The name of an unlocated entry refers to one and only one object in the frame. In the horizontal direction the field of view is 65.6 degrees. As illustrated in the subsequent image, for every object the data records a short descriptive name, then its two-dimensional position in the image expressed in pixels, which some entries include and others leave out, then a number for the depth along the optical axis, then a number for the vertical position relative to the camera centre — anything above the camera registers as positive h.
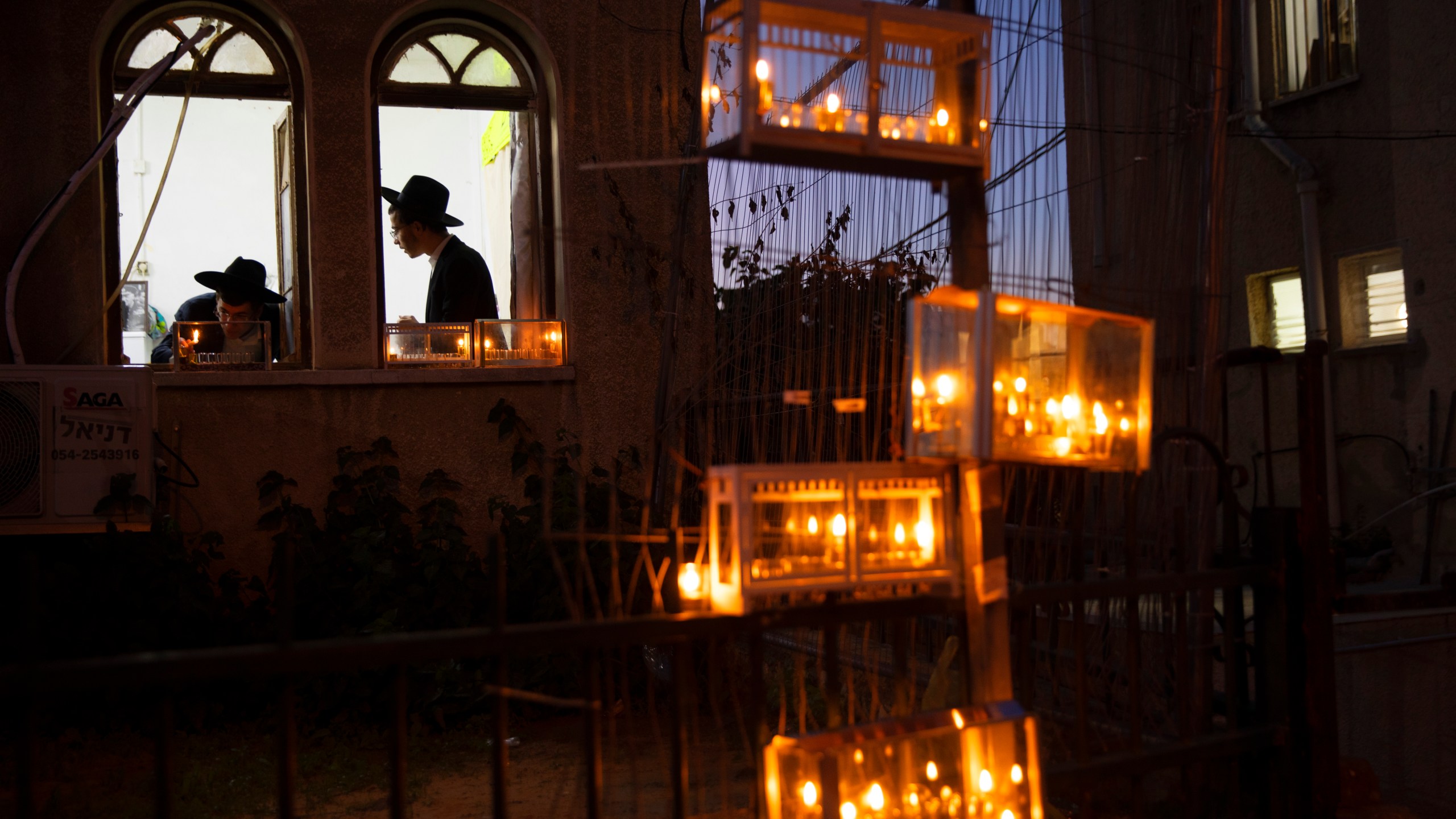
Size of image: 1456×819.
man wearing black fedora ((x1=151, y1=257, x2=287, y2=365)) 6.42 +0.86
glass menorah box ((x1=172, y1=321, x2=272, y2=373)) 6.38 +0.63
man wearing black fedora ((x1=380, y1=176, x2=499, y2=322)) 6.62 +1.20
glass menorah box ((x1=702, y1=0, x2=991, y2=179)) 2.22 +0.73
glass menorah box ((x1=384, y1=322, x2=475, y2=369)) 6.59 +0.62
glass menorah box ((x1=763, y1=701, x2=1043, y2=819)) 2.31 -0.71
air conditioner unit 5.29 +0.08
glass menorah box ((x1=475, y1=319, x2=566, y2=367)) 6.70 +0.63
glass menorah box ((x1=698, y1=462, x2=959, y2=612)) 2.27 -0.19
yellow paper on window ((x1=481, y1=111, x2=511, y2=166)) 7.00 +1.94
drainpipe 9.98 +1.39
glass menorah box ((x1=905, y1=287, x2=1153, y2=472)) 2.25 +0.11
